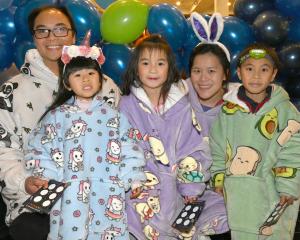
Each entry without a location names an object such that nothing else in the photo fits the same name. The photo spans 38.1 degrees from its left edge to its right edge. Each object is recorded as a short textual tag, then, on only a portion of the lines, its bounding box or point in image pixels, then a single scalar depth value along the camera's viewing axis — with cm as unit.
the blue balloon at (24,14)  368
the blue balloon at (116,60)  384
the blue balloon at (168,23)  395
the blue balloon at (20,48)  382
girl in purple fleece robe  239
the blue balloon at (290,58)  450
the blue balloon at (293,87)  472
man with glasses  226
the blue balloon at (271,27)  450
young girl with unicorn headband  217
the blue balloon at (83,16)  372
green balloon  380
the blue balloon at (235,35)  429
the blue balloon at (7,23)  393
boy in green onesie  249
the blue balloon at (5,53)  390
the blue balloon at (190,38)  424
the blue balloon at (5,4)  374
